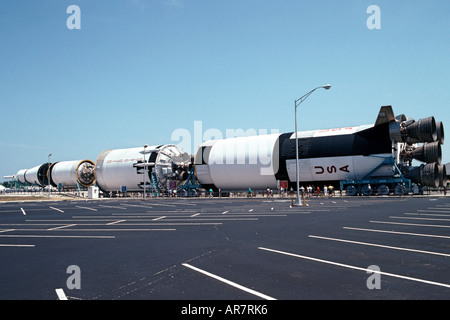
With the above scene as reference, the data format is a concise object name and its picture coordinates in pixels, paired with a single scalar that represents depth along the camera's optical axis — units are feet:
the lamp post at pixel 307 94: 80.89
